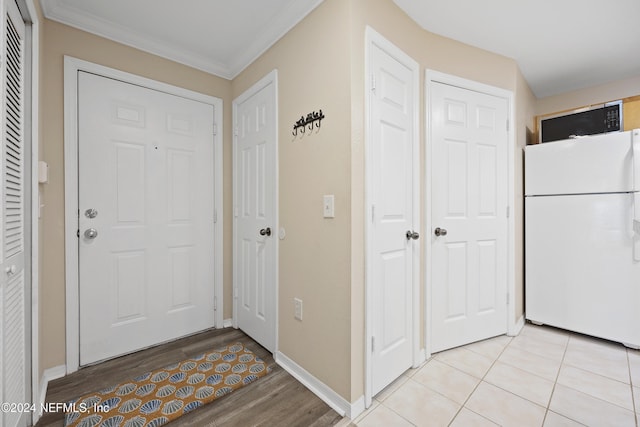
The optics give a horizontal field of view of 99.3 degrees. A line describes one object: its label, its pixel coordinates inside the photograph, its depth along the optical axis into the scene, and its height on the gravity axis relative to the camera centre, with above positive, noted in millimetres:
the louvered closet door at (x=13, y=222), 1031 -37
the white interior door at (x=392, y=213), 1546 -4
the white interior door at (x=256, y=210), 2014 +19
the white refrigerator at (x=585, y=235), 2111 -198
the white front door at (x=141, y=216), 1899 -28
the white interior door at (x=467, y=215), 2016 -25
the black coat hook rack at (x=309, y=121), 1618 +566
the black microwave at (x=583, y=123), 2256 +787
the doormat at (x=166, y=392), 1432 -1065
